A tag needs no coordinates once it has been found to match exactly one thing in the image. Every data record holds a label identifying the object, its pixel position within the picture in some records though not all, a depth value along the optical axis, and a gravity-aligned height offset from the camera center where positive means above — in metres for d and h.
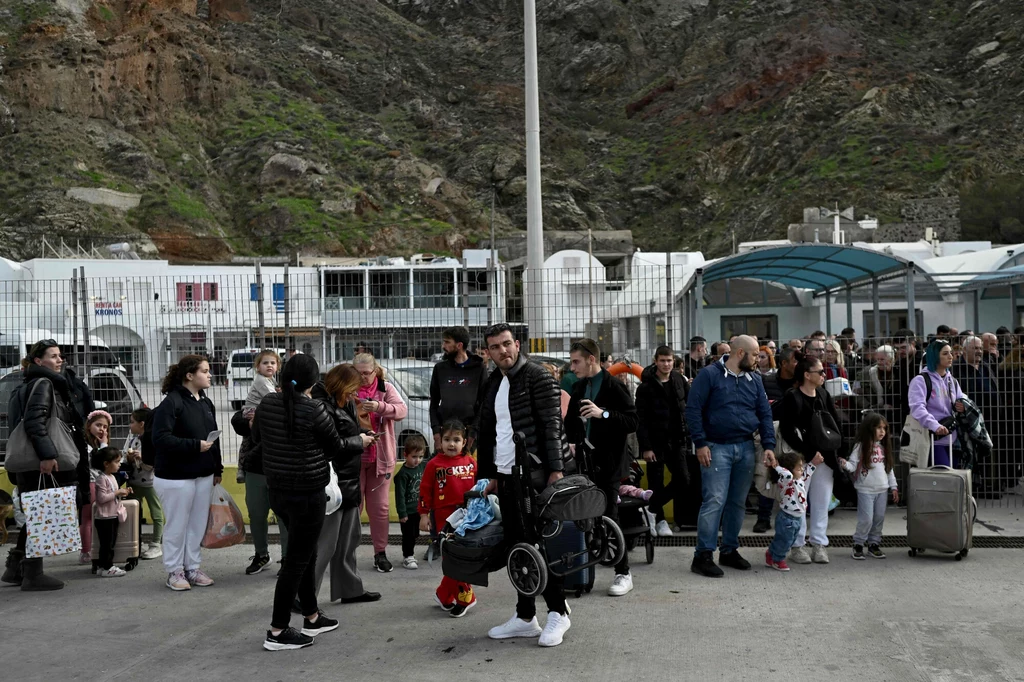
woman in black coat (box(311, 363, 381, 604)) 6.25 -0.88
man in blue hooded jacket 7.50 -0.57
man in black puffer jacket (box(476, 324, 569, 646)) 5.97 -0.47
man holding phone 7.11 -0.52
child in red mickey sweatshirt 7.37 -0.88
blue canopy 13.05 +1.20
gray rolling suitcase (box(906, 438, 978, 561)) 7.74 -1.25
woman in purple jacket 8.89 -0.46
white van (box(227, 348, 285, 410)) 10.86 -0.14
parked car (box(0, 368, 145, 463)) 11.11 -0.37
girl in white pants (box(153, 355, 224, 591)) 7.36 -0.75
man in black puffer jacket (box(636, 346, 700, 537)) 8.88 -0.58
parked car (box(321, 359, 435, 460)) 12.19 -0.41
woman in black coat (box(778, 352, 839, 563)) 7.93 -0.70
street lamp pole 17.67 +3.49
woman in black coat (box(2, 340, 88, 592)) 7.39 -0.39
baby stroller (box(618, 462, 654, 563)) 7.60 -1.29
